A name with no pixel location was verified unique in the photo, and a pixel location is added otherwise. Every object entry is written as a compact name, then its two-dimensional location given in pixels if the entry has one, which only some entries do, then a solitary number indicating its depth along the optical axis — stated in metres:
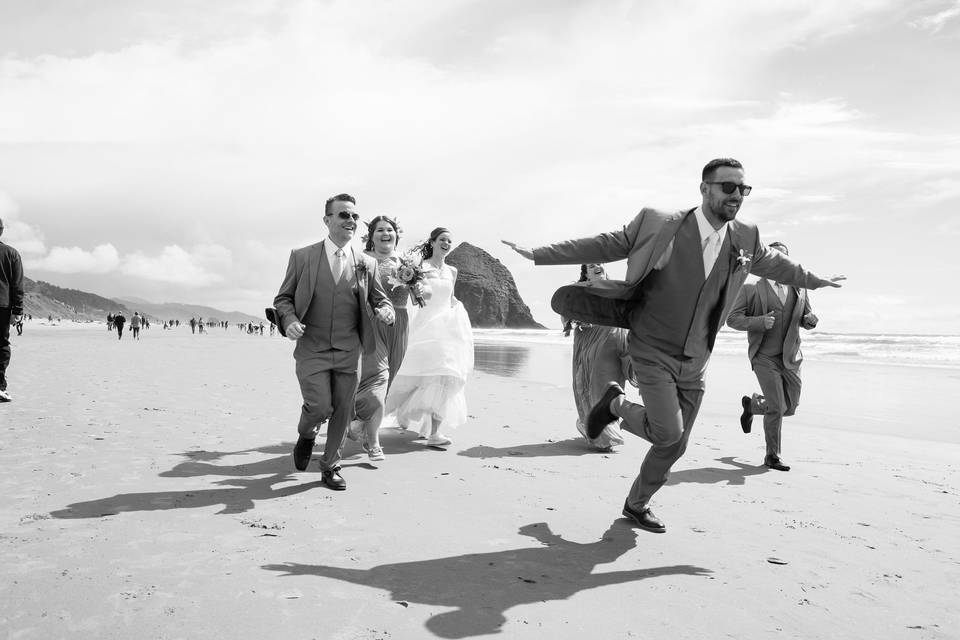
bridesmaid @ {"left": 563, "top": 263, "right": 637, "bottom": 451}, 7.22
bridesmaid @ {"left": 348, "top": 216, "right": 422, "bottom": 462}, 6.33
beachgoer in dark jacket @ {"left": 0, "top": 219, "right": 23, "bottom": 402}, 8.52
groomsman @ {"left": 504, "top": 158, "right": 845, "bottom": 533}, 4.14
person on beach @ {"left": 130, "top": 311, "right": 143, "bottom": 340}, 40.12
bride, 7.15
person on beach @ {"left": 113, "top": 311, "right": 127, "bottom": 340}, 37.97
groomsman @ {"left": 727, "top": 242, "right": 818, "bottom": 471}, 6.95
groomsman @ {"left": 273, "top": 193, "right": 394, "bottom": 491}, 5.21
